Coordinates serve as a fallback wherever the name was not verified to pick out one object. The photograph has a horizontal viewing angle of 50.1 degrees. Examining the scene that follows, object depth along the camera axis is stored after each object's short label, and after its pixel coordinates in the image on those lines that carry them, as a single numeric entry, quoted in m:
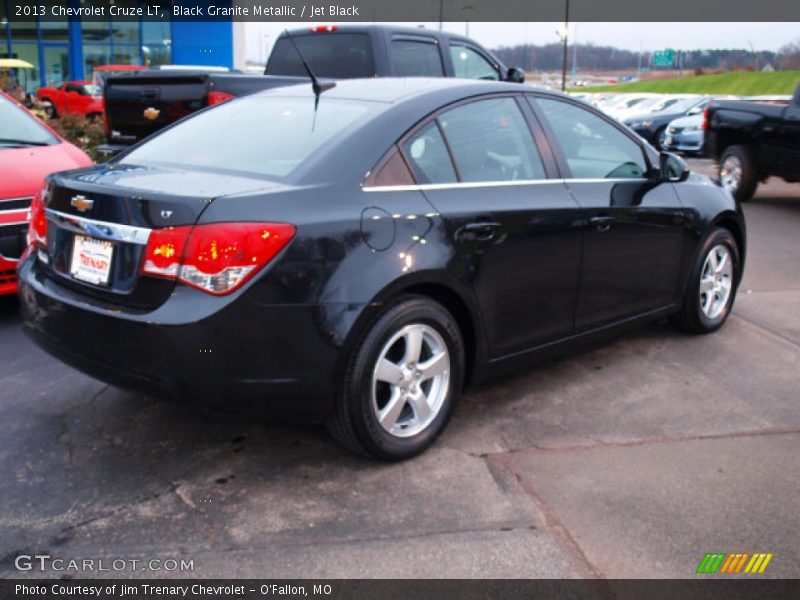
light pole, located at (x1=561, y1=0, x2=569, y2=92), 38.03
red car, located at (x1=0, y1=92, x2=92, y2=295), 5.25
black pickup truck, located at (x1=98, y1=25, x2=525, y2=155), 8.36
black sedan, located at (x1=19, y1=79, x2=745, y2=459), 3.13
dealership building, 32.00
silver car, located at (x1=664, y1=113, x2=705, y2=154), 18.92
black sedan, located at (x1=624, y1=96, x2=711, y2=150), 21.39
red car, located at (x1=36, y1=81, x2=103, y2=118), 23.97
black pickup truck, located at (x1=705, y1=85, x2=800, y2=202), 10.62
